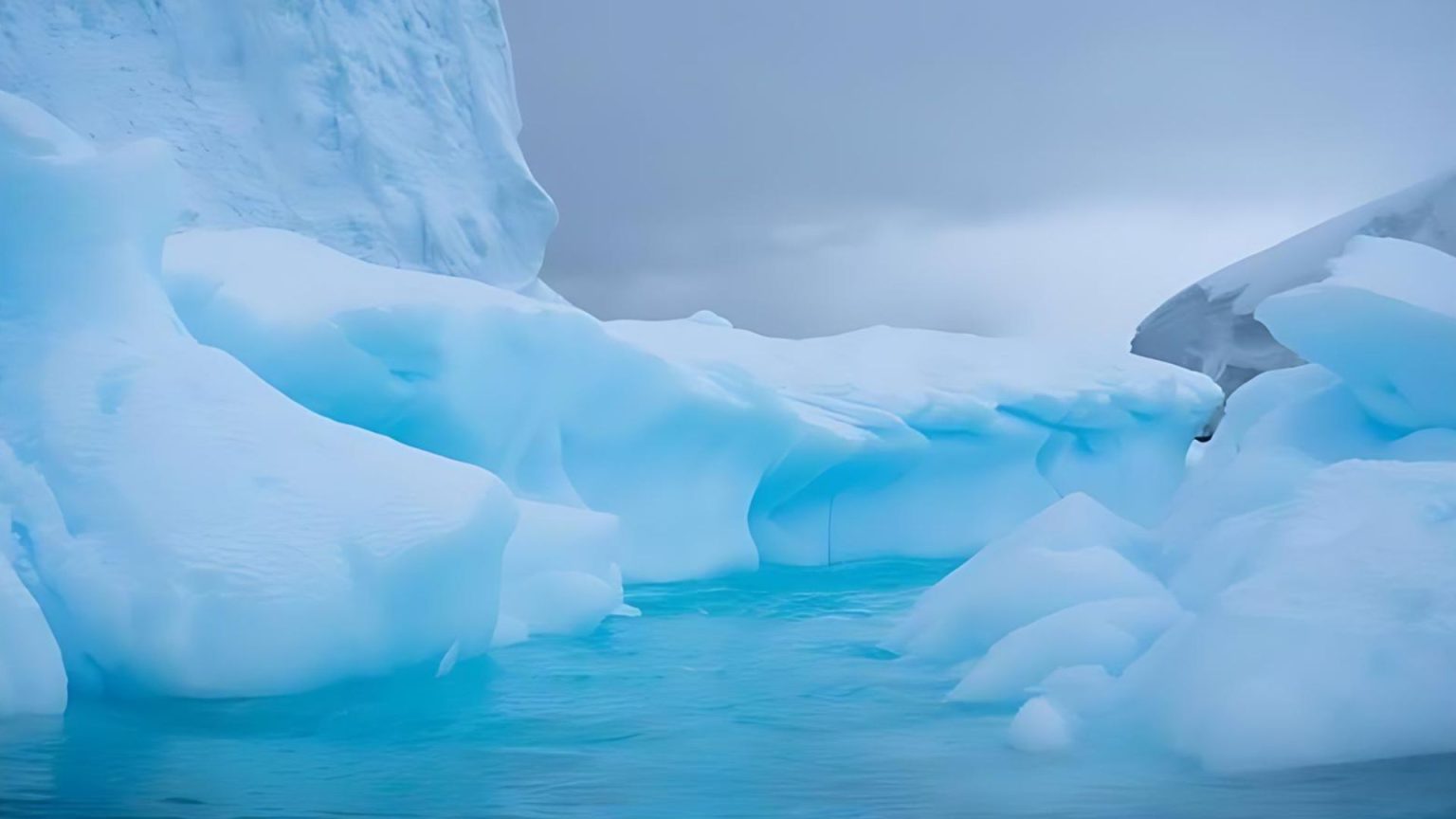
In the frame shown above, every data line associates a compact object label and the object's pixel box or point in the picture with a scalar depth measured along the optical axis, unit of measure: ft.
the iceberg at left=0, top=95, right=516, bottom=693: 14.01
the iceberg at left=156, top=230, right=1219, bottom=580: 23.88
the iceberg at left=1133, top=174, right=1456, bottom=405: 56.34
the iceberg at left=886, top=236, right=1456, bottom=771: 11.87
